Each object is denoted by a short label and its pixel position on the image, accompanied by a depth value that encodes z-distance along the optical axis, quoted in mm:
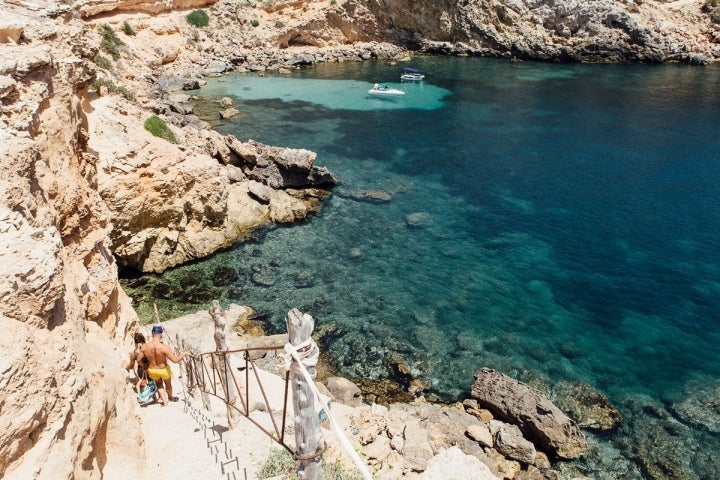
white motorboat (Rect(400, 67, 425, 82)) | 62438
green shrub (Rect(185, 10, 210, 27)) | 65875
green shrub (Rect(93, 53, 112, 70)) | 40750
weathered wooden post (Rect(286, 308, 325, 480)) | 6195
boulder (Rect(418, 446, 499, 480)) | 12414
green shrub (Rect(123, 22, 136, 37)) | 57094
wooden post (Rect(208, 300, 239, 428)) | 10961
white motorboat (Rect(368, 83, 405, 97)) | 56000
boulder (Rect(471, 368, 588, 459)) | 16250
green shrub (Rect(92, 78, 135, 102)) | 29234
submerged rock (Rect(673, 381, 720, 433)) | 17172
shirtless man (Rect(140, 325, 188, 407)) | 12359
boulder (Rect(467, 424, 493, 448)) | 16281
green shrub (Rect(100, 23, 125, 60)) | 49025
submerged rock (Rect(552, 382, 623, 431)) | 17234
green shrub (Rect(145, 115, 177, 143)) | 29672
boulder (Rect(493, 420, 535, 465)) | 15845
